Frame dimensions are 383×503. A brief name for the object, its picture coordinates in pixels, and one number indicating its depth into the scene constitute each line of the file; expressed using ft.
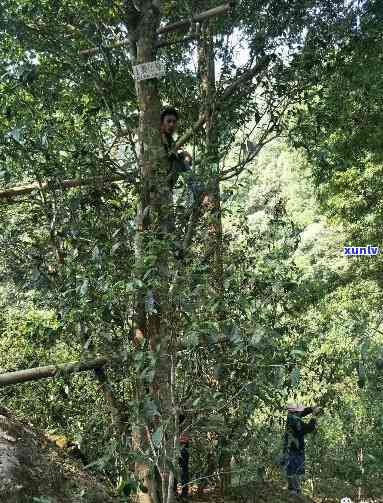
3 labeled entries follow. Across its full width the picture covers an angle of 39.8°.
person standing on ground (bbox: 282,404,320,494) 15.89
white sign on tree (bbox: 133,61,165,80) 10.84
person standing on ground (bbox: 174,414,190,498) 13.92
